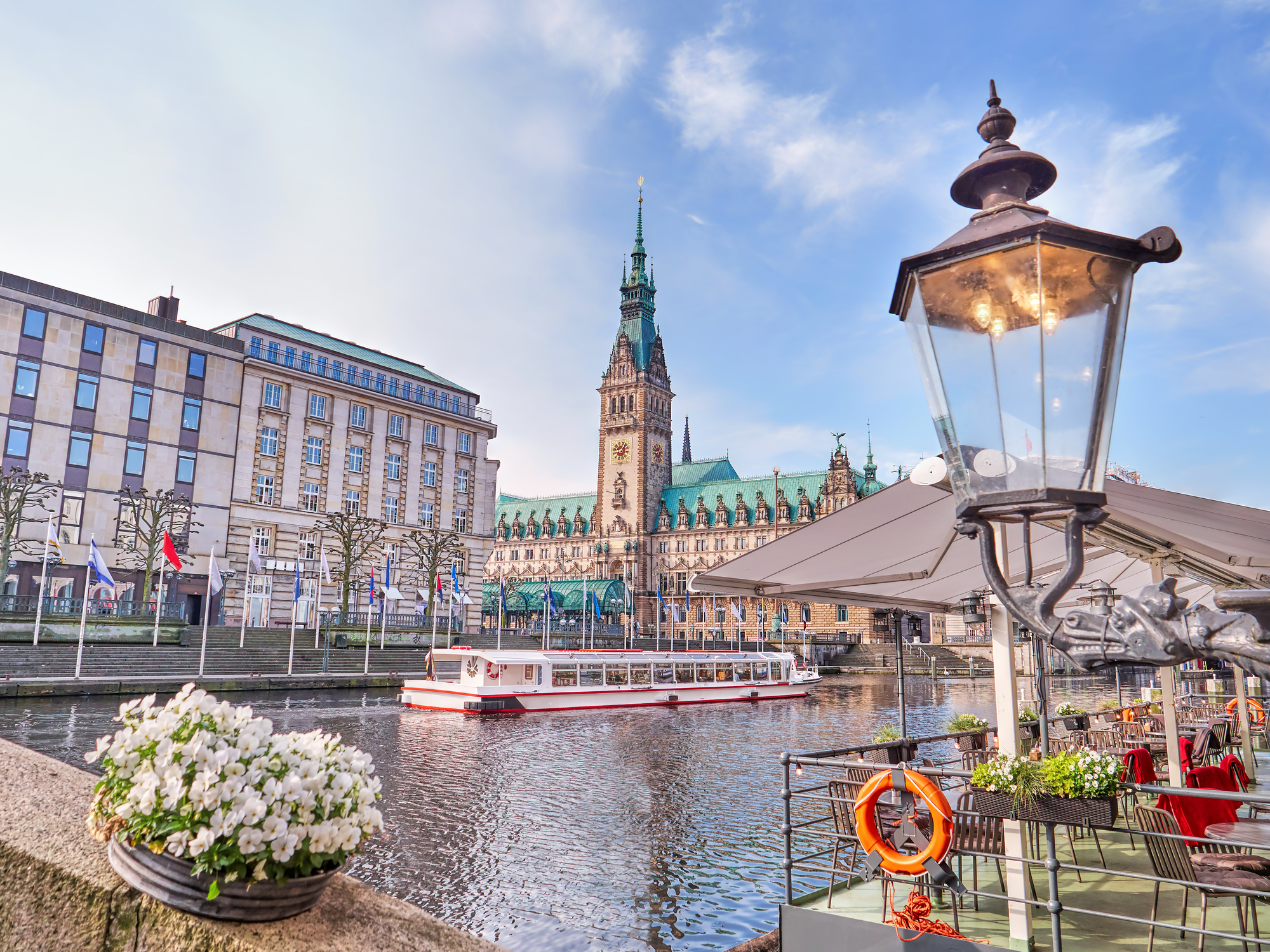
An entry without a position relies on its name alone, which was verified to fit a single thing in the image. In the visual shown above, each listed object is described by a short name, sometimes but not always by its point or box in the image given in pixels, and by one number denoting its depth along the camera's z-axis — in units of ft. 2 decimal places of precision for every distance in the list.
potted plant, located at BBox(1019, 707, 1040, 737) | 48.60
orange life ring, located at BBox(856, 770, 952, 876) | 16.52
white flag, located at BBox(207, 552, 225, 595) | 125.70
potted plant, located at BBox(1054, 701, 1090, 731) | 55.01
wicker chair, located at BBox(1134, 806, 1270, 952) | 19.24
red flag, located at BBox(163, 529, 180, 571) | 111.14
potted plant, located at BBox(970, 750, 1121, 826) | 18.94
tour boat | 113.91
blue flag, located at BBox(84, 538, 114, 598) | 109.29
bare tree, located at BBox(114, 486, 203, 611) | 143.54
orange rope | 16.49
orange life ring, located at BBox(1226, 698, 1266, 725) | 74.21
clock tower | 391.24
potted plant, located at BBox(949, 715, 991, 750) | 44.93
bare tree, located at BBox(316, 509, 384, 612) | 171.42
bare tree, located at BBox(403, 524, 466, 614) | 187.01
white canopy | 22.79
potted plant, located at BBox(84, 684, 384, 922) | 10.85
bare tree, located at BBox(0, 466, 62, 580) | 123.44
